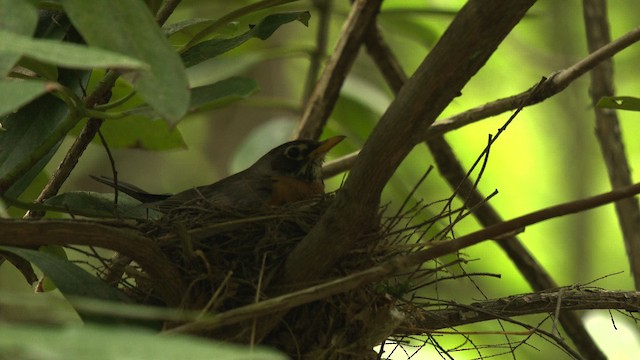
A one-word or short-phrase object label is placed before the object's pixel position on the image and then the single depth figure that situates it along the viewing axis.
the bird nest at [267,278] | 4.23
